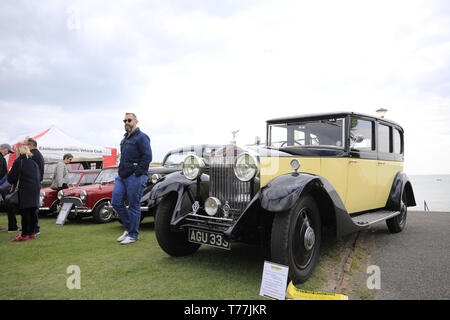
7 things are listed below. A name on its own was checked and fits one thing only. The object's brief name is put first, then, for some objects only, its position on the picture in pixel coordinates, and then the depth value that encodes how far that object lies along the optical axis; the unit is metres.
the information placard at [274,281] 2.25
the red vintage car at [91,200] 6.45
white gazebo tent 12.26
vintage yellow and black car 2.70
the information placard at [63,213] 6.12
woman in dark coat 4.58
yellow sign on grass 2.09
